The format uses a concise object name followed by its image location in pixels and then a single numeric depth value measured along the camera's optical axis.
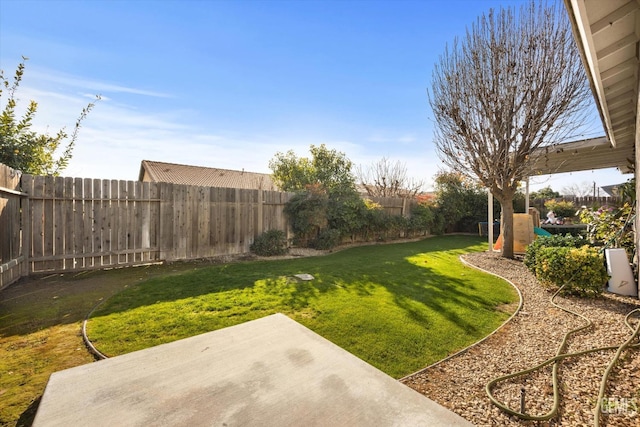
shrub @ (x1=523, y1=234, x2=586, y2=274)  5.67
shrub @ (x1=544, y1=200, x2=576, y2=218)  16.86
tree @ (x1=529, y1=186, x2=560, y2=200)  21.94
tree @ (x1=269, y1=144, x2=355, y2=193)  15.30
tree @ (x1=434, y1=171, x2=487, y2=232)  14.84
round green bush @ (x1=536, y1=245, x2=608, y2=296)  4.21
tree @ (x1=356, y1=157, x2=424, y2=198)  18.61
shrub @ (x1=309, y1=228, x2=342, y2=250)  9.38
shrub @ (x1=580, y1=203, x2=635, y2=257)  5.21
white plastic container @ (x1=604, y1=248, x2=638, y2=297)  4.41
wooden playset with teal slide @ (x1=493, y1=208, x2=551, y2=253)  8.62
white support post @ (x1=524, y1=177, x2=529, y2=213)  9.56
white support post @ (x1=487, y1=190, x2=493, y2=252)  8.83
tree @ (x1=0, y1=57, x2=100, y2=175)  5.52
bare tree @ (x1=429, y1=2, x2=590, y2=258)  6.29
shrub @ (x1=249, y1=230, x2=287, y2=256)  8.24
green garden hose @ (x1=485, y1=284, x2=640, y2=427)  1.83
